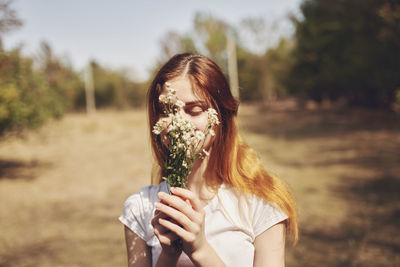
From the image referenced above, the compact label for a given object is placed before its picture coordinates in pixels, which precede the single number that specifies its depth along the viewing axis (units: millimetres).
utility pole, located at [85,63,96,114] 35994
